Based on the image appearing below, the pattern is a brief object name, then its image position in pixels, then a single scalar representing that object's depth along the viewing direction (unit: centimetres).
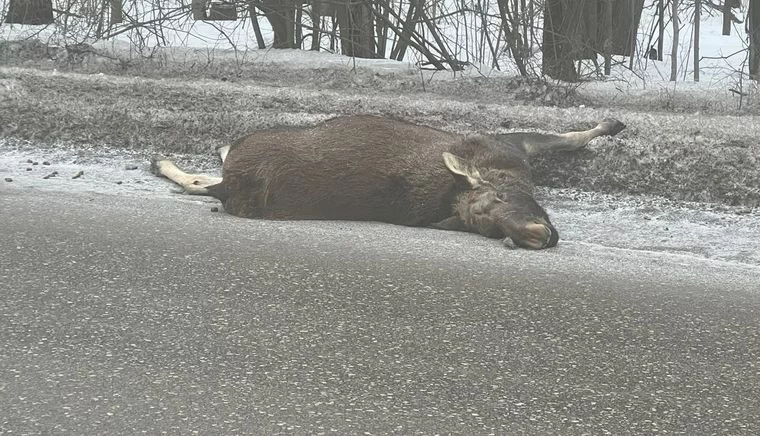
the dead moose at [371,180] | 664
